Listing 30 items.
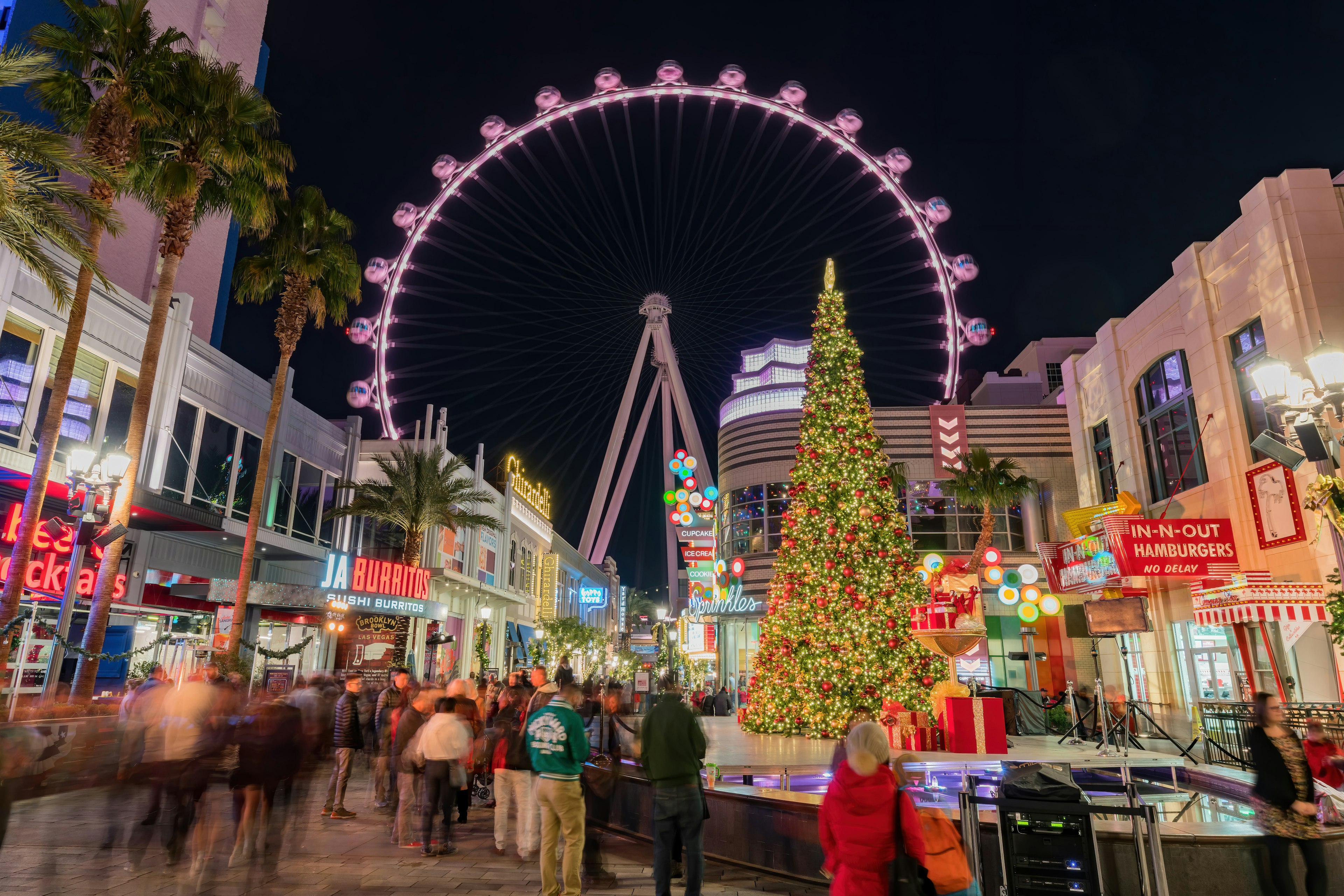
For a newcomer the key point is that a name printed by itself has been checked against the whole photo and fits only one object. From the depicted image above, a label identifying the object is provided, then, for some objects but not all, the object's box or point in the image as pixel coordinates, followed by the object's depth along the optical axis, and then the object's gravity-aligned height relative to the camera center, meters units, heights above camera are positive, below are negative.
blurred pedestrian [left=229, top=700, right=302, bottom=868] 8.05 -0.81
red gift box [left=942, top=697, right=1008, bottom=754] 15.65 -0.87
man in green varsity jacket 7.20 -0.86
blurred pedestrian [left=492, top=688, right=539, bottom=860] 9.10 -1.18
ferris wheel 34.38 +19.82
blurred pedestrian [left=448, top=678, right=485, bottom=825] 10.77 -0.46
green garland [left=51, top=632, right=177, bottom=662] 16.06 +0.38
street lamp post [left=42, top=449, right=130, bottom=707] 15.84 +3.47
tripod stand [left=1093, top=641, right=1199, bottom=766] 15.20 -0.78
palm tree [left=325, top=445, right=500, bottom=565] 32.88 +6.89
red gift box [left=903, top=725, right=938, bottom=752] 15.99 -1.16
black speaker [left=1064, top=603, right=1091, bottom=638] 34.44 +2.28
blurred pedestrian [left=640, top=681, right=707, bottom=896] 6.87 -0.91
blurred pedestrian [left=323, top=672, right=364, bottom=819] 10.88 -0.88
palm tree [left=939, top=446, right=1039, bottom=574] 33.19 +7.48
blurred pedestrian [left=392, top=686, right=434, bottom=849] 9.62 -1.05
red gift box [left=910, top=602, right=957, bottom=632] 18.64 +1.30
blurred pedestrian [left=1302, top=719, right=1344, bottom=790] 9.39 -0.90
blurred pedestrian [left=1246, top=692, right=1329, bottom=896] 6.68 -0.93
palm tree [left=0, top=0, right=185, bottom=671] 16.81 +12.26
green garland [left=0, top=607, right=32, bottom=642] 14.91 +0.75
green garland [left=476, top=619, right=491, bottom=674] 40.47 +1.78
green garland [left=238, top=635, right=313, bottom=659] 24.78 +0.66
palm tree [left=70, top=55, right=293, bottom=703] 19.20 +12.21
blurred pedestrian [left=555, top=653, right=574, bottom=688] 8.15 -0.02
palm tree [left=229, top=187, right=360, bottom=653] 25.58 +12.35
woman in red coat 4.81 -0.82
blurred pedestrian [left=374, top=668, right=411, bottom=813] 12.43 -1.11
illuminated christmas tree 17.17 +1.91
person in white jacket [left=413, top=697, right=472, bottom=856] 9.06 -0.94
